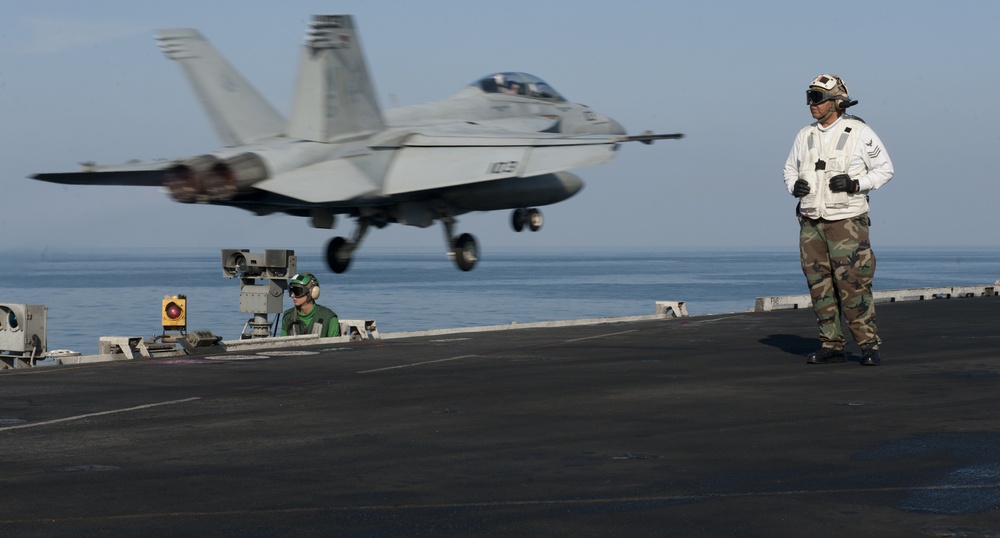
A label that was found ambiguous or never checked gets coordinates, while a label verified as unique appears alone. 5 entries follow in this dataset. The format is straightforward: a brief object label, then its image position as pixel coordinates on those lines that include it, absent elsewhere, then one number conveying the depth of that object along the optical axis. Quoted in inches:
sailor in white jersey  485.7
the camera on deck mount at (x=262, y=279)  1224.8
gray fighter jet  918.4
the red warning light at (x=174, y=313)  976.3
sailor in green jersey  821.9
